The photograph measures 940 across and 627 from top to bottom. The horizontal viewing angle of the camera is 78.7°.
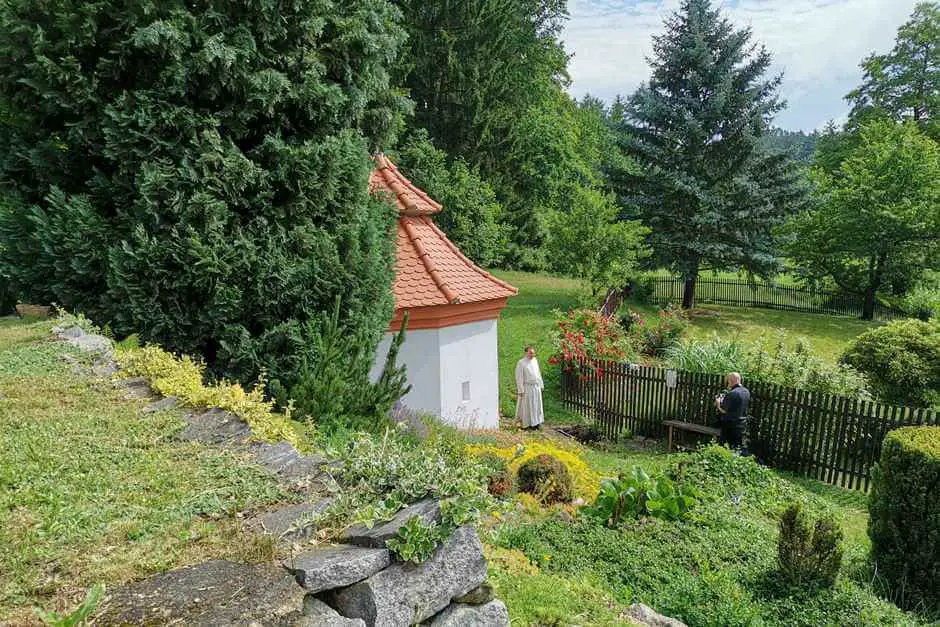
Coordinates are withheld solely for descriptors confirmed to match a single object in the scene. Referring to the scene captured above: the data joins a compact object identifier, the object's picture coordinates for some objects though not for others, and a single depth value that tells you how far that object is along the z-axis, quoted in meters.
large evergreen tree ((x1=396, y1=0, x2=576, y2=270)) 28.16
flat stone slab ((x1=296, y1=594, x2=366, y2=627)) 2.42
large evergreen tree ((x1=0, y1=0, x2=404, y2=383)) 6.25
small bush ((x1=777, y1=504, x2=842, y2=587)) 5.39
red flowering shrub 14.84
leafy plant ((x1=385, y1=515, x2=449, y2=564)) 2.78
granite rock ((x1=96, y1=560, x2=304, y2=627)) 2.26
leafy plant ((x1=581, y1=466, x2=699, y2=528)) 6.79
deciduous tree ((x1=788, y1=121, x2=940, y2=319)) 24.70
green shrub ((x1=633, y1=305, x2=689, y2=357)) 17.83
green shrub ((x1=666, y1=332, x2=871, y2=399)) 11.70
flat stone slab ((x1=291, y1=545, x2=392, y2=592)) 2.54
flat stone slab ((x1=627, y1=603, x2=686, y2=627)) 4.91
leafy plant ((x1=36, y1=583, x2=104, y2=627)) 2.00
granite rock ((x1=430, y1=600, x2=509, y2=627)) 3.04
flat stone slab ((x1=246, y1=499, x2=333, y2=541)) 2.89
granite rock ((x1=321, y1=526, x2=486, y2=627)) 2.67
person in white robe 12.97
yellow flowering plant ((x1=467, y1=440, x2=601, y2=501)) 8.12
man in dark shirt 10.42
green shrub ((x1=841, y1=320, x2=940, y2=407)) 12.54
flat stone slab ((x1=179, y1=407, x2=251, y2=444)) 4.16
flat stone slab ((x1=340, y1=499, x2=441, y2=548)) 2.83
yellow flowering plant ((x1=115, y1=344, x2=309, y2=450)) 4.52
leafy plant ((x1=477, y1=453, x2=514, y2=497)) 7.32
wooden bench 11.35
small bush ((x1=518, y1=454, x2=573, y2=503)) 7.67
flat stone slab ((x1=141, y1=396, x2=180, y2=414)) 4.62
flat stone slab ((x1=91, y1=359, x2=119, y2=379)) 5.46
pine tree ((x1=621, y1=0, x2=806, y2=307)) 23.39
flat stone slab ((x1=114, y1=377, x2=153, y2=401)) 5.02
